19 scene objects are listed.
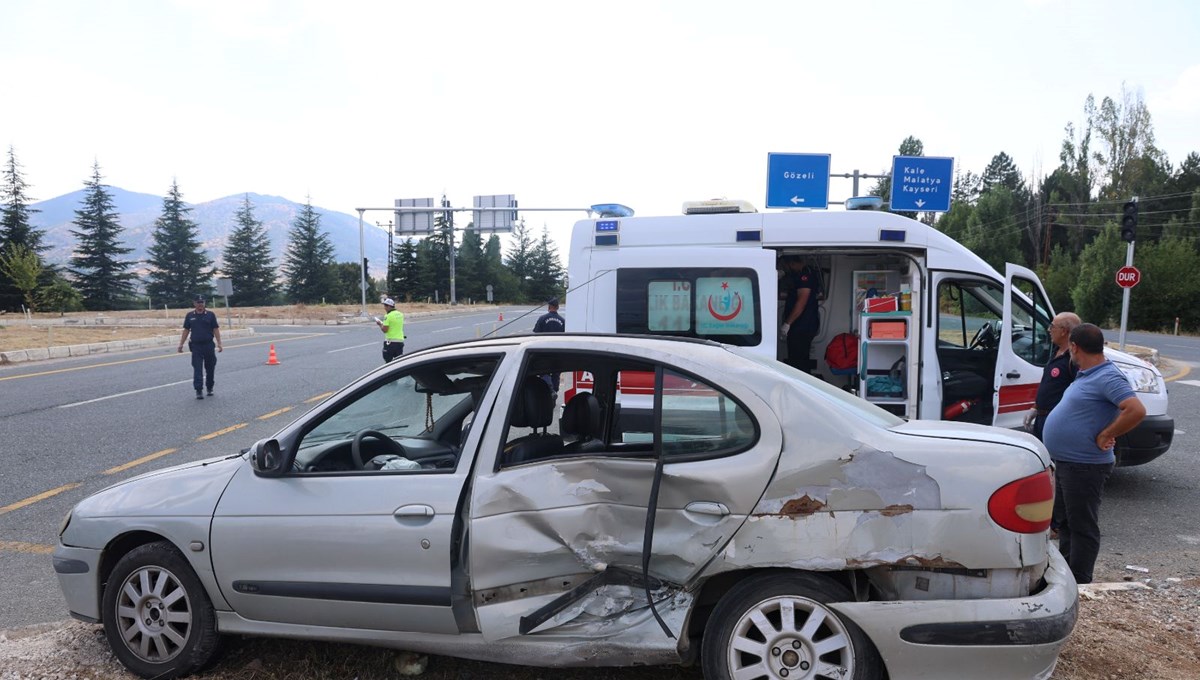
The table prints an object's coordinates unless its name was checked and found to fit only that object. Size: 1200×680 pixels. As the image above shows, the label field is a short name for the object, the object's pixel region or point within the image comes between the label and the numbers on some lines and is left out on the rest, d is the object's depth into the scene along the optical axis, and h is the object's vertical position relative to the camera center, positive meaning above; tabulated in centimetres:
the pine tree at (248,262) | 7512 +374
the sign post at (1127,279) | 1731 +71
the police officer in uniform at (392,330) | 1417 -54
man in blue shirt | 427 -74
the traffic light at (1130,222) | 1591 +185
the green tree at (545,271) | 9212 +401
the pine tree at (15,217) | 5763 +616
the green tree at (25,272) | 4662 +159
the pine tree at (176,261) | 7181 +361
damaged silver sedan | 281 -95
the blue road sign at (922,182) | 1633 +274
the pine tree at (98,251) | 6328 +391
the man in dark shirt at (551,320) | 1137 -27
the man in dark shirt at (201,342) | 1285 -73
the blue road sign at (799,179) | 1706 +286
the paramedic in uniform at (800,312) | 763 -6
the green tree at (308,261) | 7856 +412
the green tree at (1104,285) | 4175 +139
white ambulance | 667 +11
